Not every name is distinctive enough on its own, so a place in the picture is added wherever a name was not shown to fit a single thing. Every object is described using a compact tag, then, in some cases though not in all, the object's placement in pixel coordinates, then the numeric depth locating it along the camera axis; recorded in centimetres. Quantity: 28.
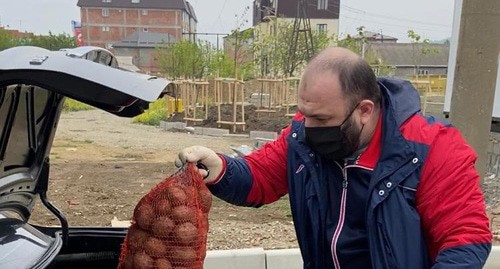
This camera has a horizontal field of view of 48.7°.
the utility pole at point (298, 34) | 2106
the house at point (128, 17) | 7544
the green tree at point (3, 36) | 3796
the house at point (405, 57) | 4835
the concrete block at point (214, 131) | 1636
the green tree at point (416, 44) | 2422
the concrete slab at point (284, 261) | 425
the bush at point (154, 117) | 2039
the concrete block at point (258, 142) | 1299
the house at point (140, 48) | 5480
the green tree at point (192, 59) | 2536
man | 180
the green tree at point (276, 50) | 2342
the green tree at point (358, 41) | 2326
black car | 171
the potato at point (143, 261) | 197
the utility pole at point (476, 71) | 357
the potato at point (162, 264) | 195
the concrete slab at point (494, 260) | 430
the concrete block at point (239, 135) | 1593
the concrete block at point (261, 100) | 2061
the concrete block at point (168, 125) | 1842
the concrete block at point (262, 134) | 1521
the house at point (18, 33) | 5952
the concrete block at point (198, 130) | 1684
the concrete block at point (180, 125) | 1795
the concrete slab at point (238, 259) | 414
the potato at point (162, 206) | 200
